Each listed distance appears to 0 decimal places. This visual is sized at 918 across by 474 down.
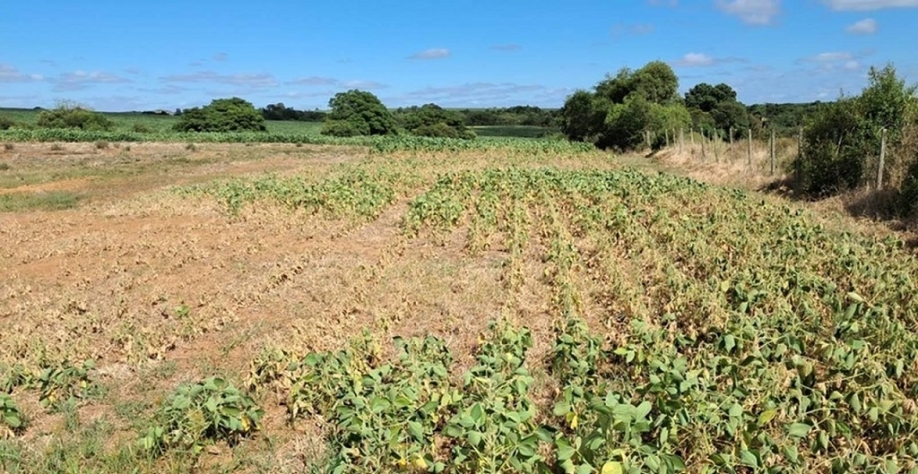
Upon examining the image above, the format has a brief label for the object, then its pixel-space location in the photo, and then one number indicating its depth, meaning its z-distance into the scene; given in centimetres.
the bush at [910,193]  954
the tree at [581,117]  4188
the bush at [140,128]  5197
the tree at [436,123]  6400
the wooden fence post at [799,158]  1387
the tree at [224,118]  5697
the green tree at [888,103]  1179
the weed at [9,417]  403
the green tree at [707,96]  6050
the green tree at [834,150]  1211
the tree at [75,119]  5391
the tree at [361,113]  6156
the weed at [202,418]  375
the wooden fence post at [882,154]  1087
